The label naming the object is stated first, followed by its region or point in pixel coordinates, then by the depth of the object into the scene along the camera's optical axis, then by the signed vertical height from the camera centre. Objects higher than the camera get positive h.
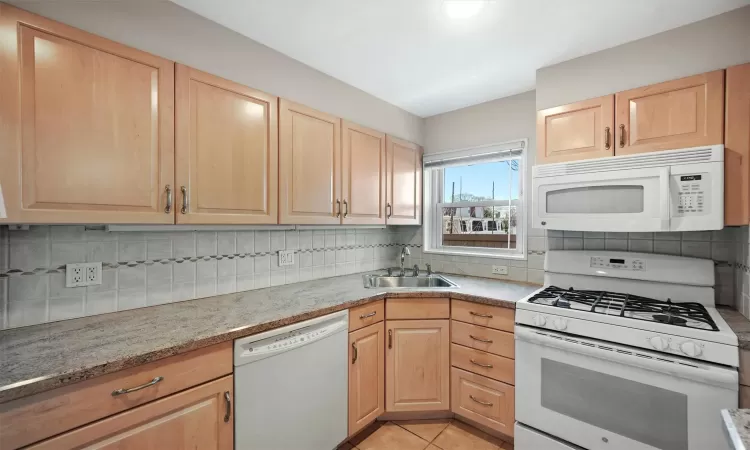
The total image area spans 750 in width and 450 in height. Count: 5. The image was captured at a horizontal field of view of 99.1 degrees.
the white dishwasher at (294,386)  1.38 -0.80
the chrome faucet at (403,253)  2.81 -0.28
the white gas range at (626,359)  1.31 -0.62
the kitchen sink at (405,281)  2.63 -0.50
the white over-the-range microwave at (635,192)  1.52 +0.16
